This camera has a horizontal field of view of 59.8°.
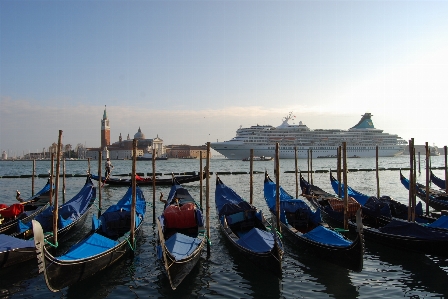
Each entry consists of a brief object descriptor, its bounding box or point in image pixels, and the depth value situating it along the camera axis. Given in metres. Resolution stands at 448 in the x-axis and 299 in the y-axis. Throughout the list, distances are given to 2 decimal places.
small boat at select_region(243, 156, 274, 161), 59.88
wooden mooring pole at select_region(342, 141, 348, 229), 8.48
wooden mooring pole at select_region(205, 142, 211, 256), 7.85
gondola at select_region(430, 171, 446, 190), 17.32
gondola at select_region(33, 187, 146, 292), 5.26
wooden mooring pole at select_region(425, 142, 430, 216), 10.68
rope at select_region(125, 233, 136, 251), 7.36
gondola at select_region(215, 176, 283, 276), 6.19
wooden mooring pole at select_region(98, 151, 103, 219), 11.08
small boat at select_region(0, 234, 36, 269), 6.54
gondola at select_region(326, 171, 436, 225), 9.32
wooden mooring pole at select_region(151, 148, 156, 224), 11.17
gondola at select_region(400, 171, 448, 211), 12.54
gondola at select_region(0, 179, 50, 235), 8.65
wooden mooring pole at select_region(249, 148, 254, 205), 11.47
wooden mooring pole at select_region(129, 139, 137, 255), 7.44
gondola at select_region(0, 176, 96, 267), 6.67
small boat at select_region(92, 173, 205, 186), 22.12
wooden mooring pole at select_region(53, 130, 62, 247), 7.48
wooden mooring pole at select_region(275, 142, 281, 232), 8.12
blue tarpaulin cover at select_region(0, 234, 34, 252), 6.64
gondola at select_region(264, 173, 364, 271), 6.28
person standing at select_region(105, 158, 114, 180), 22.70
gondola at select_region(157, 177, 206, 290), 5.84
